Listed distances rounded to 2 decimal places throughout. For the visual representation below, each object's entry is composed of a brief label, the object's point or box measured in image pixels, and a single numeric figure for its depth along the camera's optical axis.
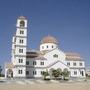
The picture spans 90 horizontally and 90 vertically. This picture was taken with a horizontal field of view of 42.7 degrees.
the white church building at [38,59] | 30.32
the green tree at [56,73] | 29.61
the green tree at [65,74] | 30.11
